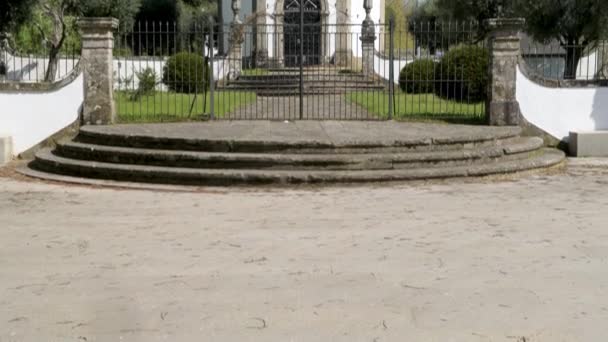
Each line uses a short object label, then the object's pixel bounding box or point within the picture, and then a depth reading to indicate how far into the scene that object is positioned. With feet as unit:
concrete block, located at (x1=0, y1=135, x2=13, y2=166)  38.58
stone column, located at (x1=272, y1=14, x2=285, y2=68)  91.89
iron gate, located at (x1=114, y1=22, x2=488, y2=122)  52.13
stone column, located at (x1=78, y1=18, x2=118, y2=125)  42.86
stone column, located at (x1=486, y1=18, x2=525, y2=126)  43.80
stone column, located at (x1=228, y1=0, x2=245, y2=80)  79.74
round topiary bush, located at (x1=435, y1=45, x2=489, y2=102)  70.28
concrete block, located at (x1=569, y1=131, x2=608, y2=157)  42.65
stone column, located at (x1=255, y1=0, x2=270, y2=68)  96.10
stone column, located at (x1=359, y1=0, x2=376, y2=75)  87.76
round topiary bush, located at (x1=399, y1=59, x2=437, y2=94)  73.82
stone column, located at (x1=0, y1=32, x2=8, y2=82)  61.33
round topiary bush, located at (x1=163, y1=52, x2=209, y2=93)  75.20
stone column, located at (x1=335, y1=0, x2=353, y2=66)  105.50
